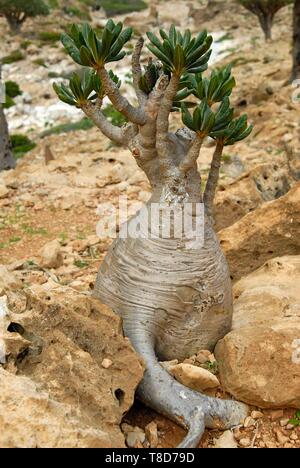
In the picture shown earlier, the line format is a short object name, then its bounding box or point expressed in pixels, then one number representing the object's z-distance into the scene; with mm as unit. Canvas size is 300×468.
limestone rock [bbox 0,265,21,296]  3383
